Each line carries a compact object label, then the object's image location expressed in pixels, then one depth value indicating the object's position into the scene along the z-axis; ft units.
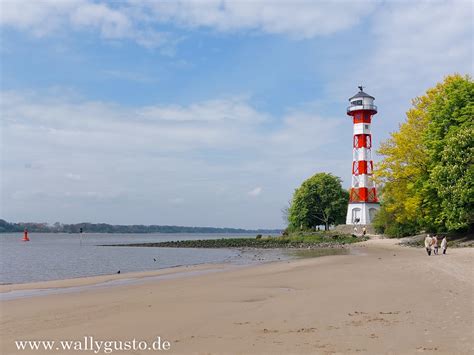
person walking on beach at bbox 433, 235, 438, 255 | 95.81
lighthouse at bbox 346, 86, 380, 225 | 216.13
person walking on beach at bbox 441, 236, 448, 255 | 95.71
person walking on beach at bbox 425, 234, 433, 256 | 95.81
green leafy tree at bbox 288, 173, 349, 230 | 263.49
